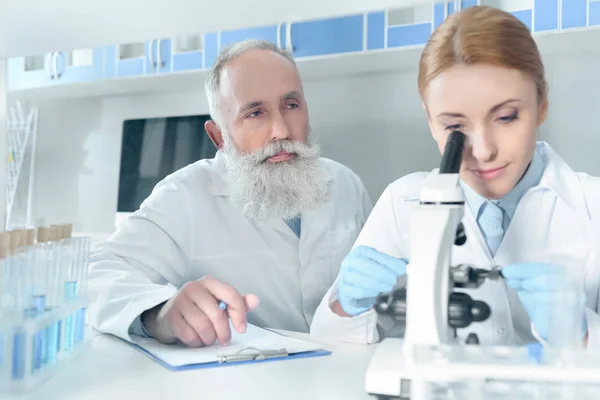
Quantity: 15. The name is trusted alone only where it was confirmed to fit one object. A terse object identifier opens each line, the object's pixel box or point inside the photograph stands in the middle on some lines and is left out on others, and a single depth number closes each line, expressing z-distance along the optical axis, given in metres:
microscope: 0.54
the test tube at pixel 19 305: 0.62
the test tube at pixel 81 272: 0.78
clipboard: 0.77
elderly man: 1.34
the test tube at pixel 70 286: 0.75
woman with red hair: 0.86
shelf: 1.93
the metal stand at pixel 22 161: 3.46
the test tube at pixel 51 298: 0.68
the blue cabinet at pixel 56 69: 2.93
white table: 0.64
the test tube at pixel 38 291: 0.65
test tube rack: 0.62
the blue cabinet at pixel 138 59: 2.68
